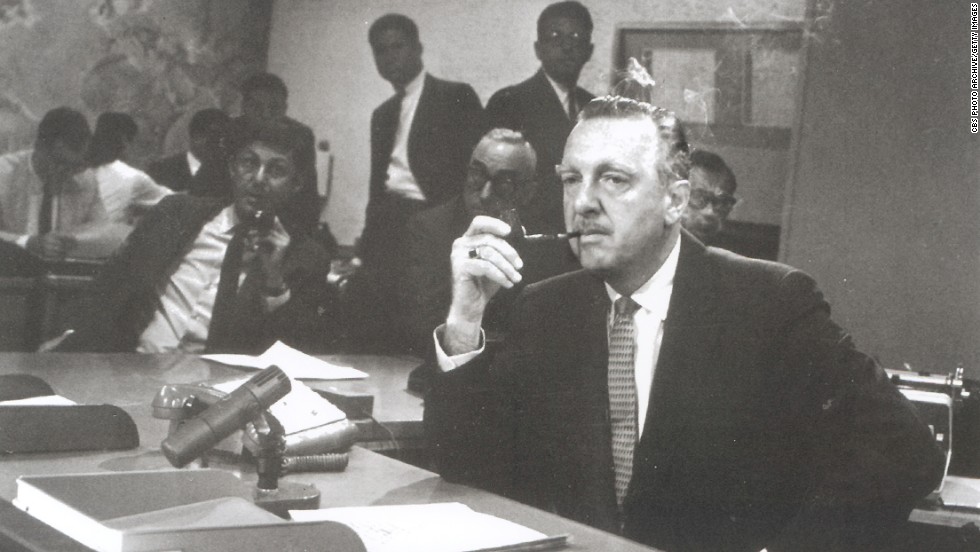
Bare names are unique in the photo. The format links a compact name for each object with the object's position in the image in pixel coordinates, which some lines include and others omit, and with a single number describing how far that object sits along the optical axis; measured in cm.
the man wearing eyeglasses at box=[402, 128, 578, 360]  324
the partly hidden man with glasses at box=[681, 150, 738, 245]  301
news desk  155
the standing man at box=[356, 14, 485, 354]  337
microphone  142
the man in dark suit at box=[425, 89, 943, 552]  189
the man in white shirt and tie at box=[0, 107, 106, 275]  301
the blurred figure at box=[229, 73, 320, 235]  334
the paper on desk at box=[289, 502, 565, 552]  130
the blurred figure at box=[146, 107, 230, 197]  319
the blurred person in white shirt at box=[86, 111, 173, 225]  310
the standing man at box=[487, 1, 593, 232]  319
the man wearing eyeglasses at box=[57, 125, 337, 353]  316
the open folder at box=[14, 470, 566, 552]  106
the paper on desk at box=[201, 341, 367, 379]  268
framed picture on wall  296
